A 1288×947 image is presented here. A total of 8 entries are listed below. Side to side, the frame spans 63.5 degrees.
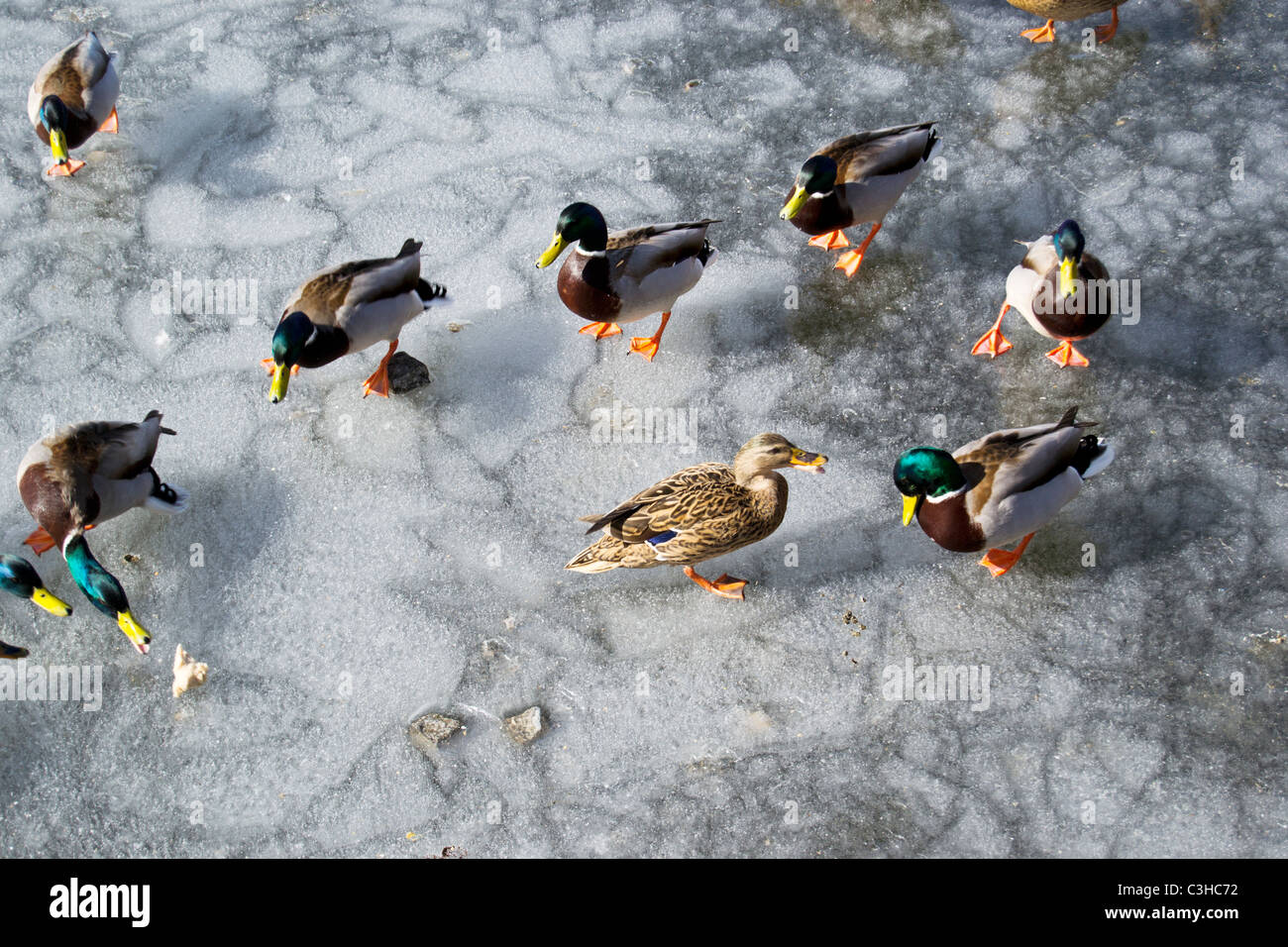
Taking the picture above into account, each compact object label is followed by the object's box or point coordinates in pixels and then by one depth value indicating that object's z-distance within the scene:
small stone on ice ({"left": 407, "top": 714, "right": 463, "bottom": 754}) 3.52
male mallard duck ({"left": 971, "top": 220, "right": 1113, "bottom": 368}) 4.07
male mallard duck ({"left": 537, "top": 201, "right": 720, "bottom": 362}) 4.19
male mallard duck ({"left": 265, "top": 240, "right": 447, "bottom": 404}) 3.97
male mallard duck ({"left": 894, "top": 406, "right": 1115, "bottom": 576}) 3.57
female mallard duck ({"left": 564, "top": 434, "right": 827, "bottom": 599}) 3.64
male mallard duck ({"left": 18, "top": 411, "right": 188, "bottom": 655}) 3.56
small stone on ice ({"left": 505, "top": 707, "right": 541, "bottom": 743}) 3.52
